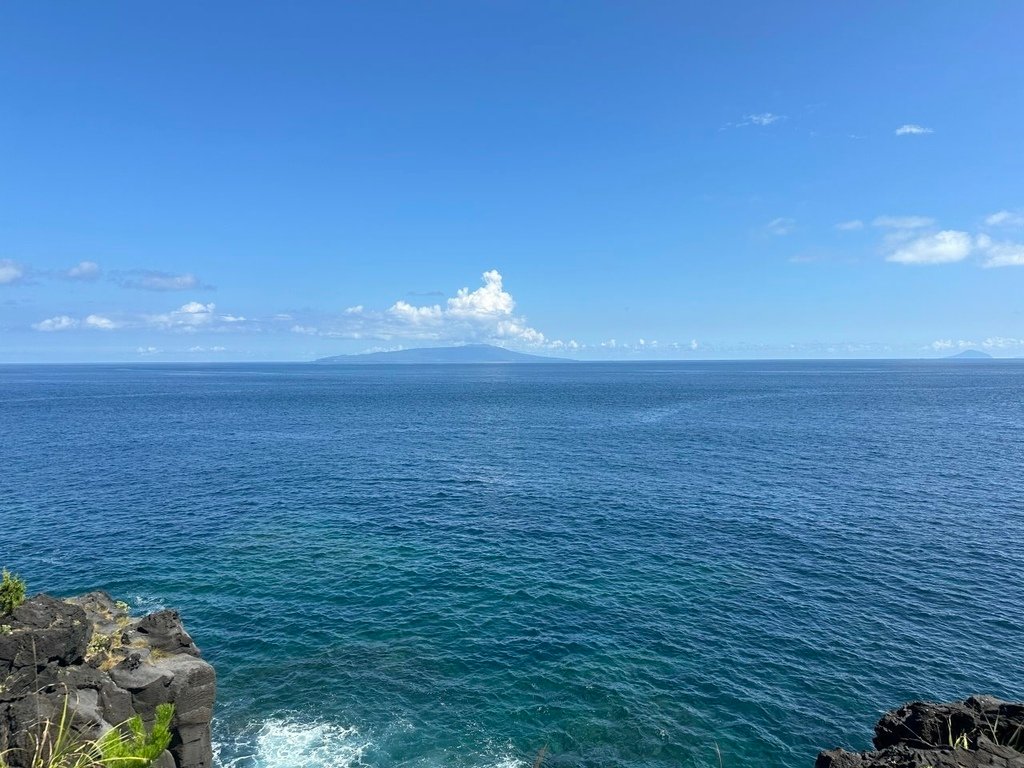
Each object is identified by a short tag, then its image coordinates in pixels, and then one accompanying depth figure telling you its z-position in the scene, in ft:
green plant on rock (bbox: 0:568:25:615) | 118.42
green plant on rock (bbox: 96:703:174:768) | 84.48
